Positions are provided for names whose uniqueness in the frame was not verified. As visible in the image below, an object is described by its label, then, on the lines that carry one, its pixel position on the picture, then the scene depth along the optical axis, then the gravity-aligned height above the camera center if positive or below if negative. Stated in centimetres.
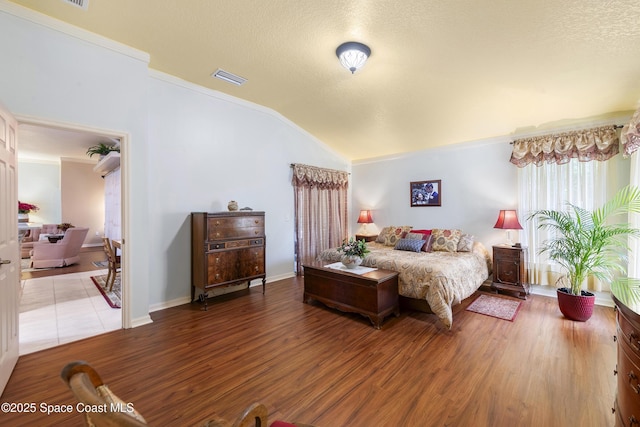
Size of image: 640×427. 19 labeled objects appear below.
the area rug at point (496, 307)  336 -127
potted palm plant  309 -41
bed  302 -66
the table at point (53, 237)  588 -51
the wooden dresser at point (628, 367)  115 -73
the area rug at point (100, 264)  609 -117
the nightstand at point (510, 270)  394 -87
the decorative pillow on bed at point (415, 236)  461 -41
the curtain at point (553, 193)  363 +26
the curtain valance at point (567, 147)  347 +90
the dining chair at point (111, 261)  409 -73
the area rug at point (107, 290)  377 -122
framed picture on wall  516 +38
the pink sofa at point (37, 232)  712 -49
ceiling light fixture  284 +169
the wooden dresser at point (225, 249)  359 -50
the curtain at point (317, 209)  526 +7
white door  202 -28
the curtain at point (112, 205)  619 +20
